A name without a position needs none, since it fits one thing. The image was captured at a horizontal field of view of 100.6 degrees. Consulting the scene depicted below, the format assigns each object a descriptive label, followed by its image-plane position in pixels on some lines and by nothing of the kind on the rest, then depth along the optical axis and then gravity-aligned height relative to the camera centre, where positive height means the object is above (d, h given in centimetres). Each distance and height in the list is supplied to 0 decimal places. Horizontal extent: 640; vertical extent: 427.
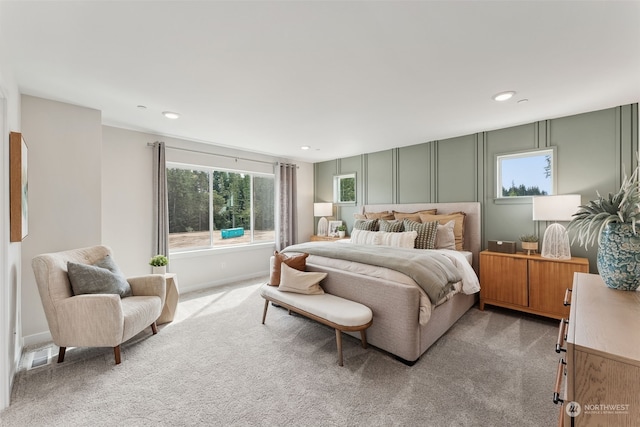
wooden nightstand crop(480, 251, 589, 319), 287 -81
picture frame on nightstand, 545 -30
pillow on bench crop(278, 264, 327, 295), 275 -73
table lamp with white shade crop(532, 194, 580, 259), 286 -6
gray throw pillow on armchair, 224 -58
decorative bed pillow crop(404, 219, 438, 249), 350 -31
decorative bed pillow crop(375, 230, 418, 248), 351 -36
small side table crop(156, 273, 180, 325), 300 -101
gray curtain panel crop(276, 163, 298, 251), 530 +12
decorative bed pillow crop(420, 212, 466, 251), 370 -13
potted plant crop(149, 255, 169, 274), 323 -63
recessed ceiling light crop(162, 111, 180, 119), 299 +114
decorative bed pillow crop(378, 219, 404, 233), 384 -20
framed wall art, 189 +20
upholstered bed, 220 -81
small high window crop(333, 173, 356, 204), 547 +51
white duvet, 224 -59
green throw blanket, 231 -48
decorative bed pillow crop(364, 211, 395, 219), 446 -5
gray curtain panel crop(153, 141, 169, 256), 380 +17
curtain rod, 381 +100
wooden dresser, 82 -53
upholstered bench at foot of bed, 220 -87
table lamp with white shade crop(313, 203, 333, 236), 554 -1
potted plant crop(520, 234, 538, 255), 316 -38
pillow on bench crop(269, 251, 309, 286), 300 -58
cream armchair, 213 -81
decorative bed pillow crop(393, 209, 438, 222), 402 -5
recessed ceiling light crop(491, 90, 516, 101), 248 +111
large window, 421 +10
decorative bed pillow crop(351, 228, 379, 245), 381 -36
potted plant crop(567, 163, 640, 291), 145 -15
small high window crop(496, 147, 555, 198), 331 +50
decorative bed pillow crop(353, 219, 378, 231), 418 -20
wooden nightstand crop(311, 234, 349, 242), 518 -51
